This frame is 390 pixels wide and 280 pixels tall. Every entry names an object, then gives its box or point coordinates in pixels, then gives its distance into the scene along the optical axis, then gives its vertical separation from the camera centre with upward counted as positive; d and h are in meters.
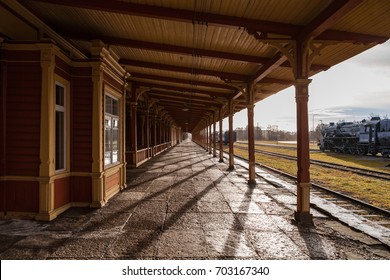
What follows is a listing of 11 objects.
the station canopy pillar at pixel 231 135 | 13.99 +0.40
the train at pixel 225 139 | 54.54 +0.70
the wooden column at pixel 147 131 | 17.82 +0.82
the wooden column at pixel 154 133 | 21.06 +0.75
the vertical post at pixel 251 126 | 9.94 +0.62
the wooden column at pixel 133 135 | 14.00 +0.43
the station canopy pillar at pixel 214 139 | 21.38 +0.25
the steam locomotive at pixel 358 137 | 22.67 +0.47
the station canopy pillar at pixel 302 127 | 5.55 +0.33
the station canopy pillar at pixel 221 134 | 17.41 +0.61
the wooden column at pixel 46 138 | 5.33 +0.11
